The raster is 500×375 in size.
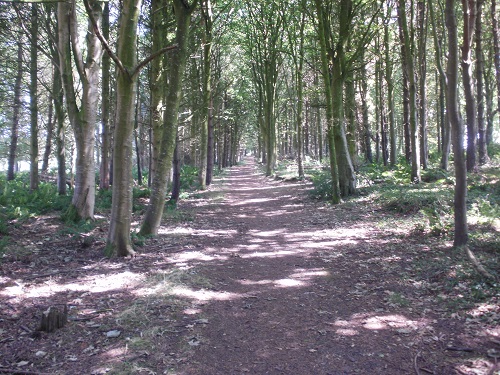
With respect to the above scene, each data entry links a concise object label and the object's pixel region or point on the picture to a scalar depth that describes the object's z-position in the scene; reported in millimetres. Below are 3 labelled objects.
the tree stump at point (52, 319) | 4254
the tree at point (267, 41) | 22484
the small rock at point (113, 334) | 4199
